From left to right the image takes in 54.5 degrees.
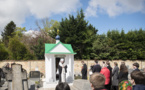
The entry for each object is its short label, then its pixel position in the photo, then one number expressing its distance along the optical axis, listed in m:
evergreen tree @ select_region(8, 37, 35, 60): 24.42
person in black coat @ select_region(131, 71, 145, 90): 3.17
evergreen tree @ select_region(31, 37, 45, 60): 25.30
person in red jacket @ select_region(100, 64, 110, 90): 6.25
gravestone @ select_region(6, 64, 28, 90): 6.21
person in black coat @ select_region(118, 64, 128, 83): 6.50
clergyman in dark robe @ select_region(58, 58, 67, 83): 11.00
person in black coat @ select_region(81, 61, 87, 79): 10.78
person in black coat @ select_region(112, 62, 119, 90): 7.43
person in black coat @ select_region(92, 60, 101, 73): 8.77
